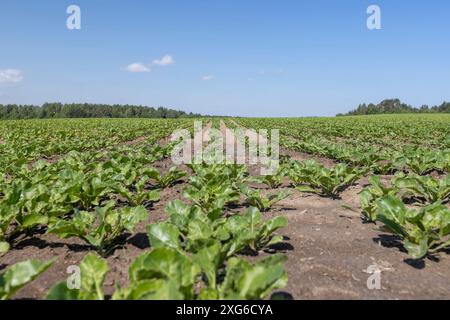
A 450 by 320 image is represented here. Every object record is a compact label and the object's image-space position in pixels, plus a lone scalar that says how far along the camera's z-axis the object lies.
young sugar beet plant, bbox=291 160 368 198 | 5.07
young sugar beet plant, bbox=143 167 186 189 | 5.65
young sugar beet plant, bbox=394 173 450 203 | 4.34
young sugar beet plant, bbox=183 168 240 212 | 4.11
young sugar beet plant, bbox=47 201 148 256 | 3.03
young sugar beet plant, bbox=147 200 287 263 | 2.61
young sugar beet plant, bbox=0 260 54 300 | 1.87
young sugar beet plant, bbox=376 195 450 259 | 2.82
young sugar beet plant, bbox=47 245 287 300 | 1.77
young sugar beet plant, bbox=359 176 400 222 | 3.80
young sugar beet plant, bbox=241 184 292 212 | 4.25
